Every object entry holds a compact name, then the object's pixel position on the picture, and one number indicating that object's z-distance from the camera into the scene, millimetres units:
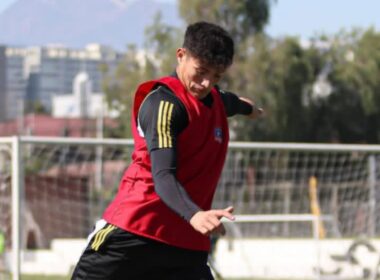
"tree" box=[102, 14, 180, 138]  45438
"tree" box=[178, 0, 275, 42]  44938
